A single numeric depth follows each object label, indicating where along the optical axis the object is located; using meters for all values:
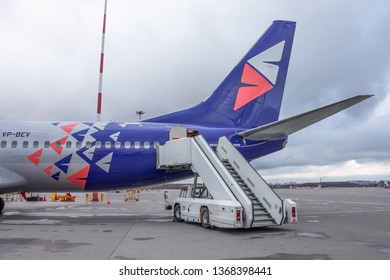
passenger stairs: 13.54
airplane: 17.92
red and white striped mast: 29.18
